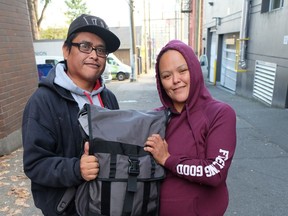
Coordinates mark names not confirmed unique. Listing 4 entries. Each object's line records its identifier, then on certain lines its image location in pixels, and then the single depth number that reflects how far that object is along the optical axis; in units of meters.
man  1.40
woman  1.43
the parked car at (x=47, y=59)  14.12
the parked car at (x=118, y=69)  21.97
